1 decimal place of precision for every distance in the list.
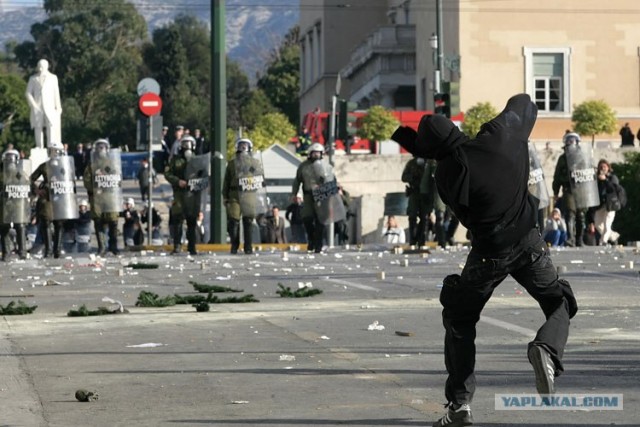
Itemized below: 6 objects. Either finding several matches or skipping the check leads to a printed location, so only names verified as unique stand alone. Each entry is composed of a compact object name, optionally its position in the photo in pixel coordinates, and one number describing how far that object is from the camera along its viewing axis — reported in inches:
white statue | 1830.7
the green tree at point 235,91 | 4906.5
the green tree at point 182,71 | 4434.1
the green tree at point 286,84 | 4552.2
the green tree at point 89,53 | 4449.8
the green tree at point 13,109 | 4025.6
